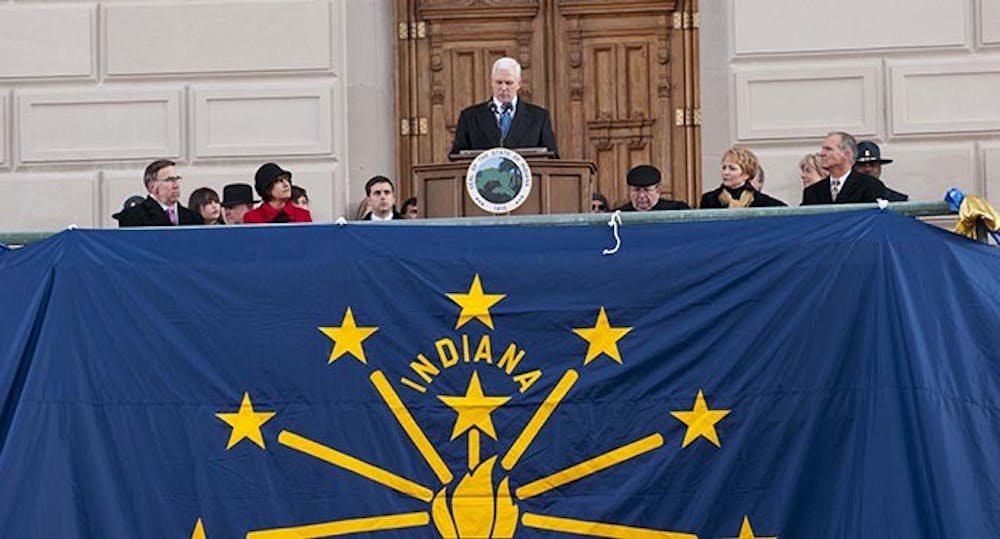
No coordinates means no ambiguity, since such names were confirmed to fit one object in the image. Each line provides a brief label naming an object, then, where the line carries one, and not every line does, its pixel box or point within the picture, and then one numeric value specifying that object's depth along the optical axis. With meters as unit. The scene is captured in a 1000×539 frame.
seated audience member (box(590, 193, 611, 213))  16.91
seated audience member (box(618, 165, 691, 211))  16.27
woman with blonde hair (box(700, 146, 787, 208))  15.83
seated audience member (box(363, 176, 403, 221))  16.77
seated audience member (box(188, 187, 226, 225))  16.19
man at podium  15.75
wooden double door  19.03
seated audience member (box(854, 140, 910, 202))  16.61
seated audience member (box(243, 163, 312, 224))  15.78
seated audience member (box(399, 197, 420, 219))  17.38
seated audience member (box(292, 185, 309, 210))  16.94
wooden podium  14.05
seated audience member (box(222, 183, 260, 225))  16.25
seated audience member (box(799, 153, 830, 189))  16.62
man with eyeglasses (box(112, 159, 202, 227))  15.42
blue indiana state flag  11.57
